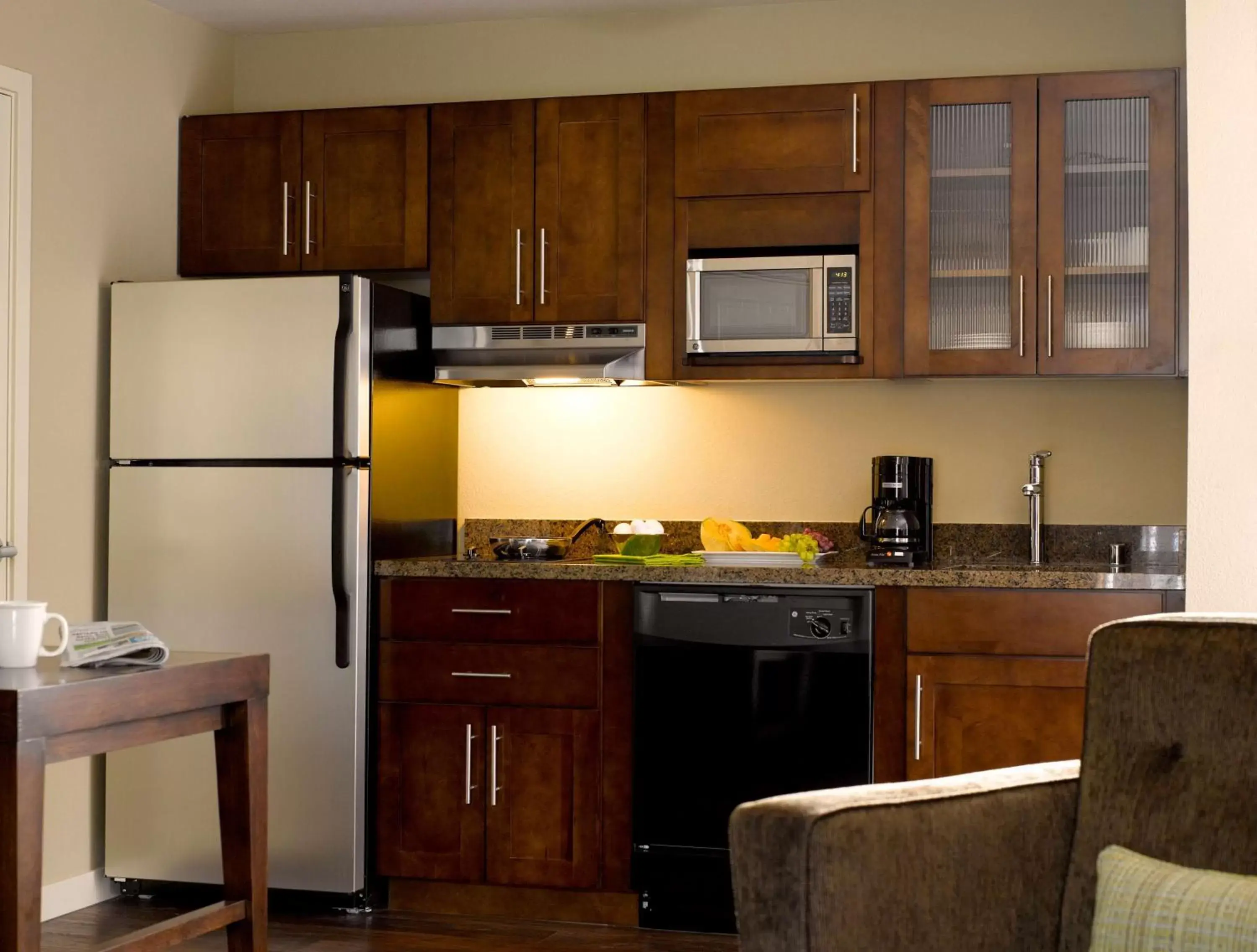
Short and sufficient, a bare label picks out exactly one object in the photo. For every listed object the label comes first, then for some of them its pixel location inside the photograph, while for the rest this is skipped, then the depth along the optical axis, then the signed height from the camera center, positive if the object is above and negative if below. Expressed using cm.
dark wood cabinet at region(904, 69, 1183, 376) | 386 +72
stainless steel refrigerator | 395 -7
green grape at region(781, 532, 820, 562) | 398 -13
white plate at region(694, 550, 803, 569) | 399 -17
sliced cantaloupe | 412 -11
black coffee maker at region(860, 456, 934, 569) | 397 -4
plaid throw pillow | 171 -48
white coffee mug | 259 -24
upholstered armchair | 179 -41
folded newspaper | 269 -28
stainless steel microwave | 402 +53
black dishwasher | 373 -56
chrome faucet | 406 -1
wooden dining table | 241 -44
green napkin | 395 -17
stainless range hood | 415 +40
